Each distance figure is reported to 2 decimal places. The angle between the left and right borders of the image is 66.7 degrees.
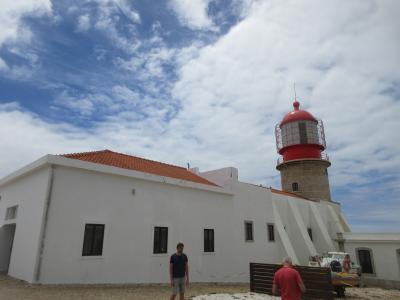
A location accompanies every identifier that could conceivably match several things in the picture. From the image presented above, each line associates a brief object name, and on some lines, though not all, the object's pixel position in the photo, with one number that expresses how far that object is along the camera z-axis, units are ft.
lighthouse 90.02
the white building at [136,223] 34.06
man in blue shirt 25.08
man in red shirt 19.22
